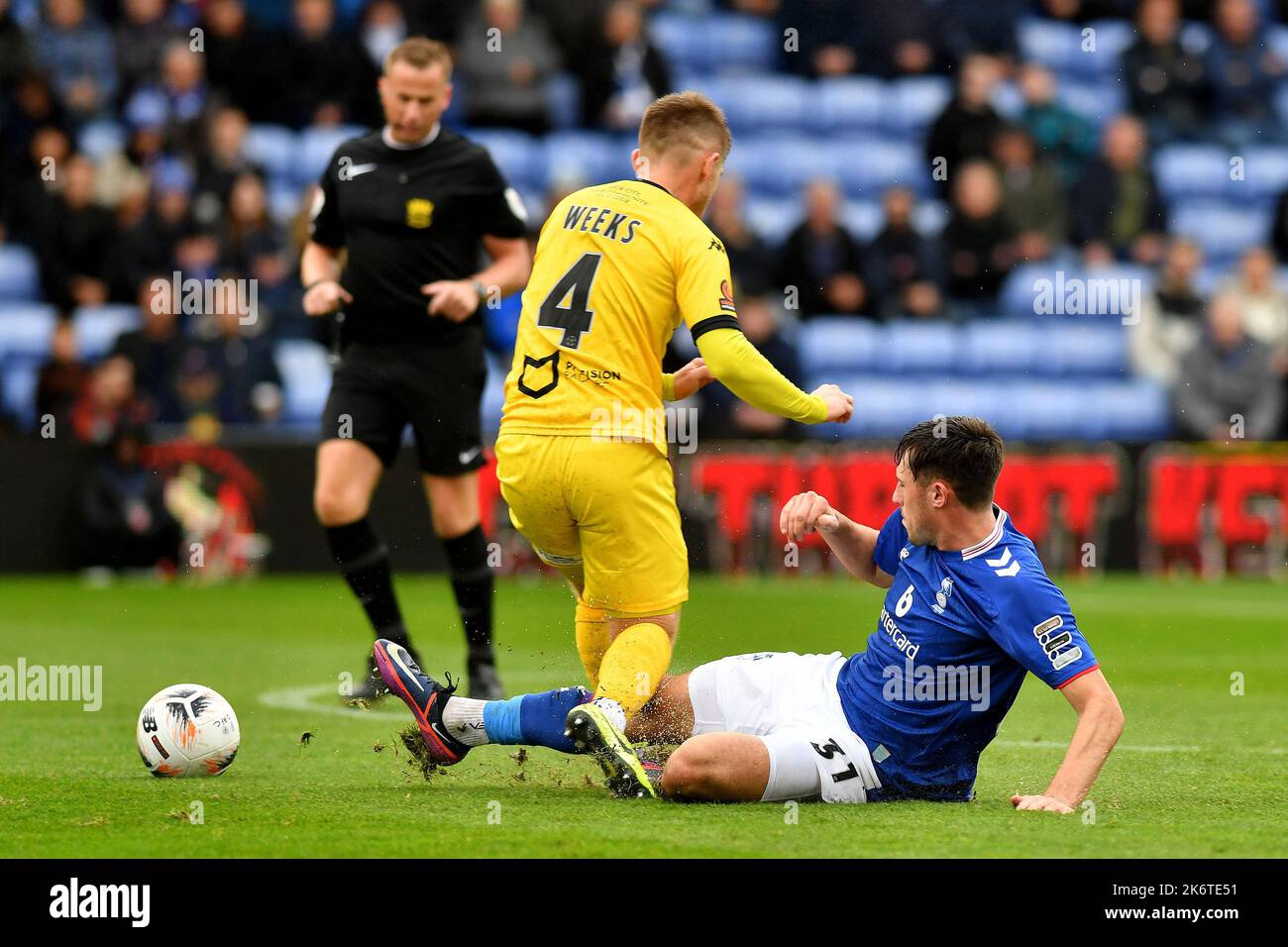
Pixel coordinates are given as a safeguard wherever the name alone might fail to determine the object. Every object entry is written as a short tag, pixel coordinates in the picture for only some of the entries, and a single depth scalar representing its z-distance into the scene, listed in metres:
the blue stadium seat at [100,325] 15.03
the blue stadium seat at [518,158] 16.94
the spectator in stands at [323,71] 16.56
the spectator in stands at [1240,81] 19.16
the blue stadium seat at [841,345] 16.53
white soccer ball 5.65
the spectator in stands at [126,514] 13.87
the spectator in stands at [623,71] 16.91
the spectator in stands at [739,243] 15.51
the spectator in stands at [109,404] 13.87
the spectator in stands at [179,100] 15.65
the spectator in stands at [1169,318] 16.78
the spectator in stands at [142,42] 16.25
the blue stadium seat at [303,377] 15.05
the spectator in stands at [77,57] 16.31
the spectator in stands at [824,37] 18.50
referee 7.66
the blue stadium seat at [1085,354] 17.25
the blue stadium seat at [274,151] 16.60
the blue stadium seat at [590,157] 16.97
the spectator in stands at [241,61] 16.61
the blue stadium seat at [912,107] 18.50
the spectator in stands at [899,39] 18.50
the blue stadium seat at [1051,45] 19.30
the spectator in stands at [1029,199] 17.02
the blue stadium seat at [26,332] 15.13
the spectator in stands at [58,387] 14.38
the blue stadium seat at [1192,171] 18.97
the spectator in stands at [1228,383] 16.23
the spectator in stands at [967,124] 17.09
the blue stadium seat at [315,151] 16.52
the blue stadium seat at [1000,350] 16.91
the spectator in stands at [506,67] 16.83
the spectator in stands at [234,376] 14.55
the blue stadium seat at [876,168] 18.11
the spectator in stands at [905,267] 16.39
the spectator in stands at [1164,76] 18.67
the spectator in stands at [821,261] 15.94
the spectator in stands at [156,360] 14.44
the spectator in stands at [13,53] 16.11
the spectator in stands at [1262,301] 16.59
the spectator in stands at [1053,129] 17.73
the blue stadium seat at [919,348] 16.72
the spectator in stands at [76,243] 15.22
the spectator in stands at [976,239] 16.50
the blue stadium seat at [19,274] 15.55
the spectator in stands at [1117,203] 17.39
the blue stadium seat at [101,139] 16.02
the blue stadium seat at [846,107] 18.47
